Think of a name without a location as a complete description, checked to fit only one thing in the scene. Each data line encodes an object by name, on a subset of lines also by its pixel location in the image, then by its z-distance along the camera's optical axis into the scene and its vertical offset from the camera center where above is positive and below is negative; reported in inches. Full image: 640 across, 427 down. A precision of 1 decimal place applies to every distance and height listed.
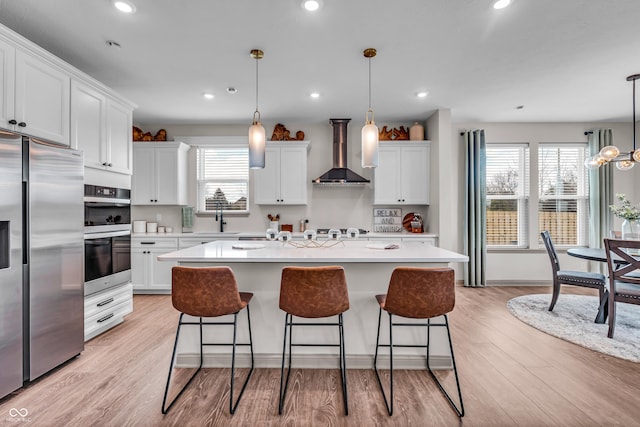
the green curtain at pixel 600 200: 200.1 +8.8
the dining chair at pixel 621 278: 111.8 -24.1
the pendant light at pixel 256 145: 106.7 +24.0
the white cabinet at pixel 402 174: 195.8 +25.4
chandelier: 139.3 +26.7
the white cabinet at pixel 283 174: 196.5 +25.7
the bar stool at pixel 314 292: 77.4 -19.7
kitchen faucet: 202.4 -2.4
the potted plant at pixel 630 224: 133.3 -4.6
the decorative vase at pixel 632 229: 133.8 -6.7
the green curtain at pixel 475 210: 198.8 +2.6
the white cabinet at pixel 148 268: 180.4 -30.9
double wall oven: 114.3 -8.8
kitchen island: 95.9 -35.8
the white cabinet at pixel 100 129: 113.5 +34.8
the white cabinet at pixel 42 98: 92.8 +37.5
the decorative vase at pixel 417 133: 197.9 +51.9
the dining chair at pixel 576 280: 132.5 -29.9
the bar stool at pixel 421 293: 76.7 -19.6
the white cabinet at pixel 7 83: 87.4 +37.9
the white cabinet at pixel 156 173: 193.9 +26.3
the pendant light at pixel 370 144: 106.7 +24.3
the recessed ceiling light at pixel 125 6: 86.6 +59.5
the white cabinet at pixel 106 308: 115.2 -37.7
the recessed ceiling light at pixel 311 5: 86.4 +59.3
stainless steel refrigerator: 80.1 -12.2
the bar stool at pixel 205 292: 78.1 -19.5
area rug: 111.4 -46.8
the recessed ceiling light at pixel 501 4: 86.8 +59.5
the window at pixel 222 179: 210.1 +24.3
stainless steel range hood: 191.8 +37.3
